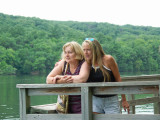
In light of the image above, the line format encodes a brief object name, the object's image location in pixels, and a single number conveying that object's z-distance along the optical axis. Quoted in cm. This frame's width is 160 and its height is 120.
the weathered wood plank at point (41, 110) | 381
